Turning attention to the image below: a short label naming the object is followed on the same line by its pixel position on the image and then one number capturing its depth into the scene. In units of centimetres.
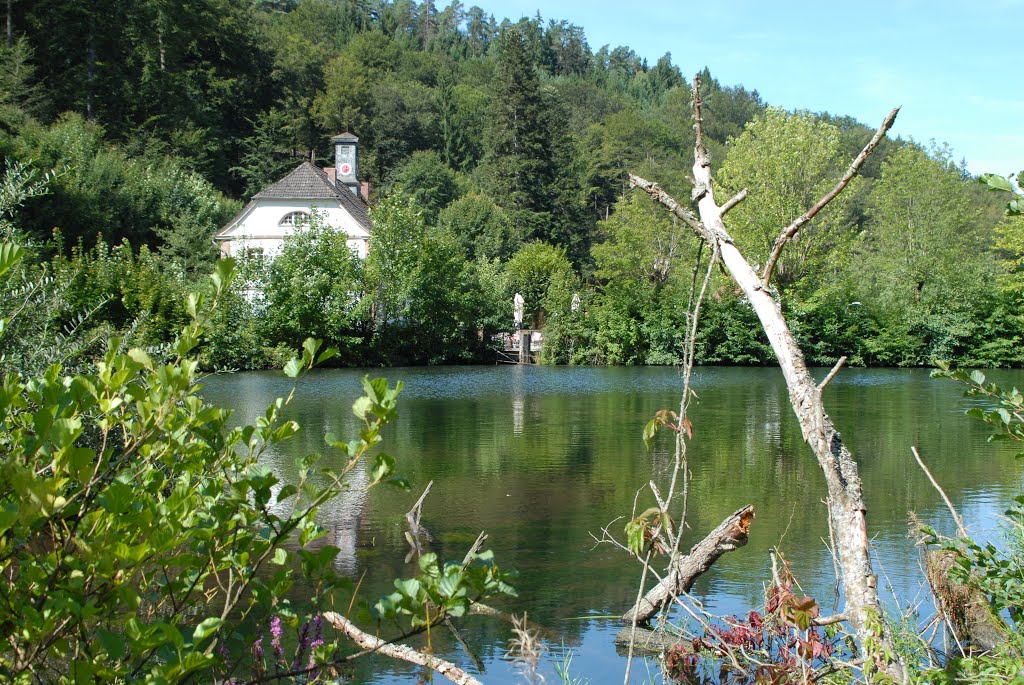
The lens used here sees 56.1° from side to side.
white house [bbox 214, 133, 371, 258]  3966
